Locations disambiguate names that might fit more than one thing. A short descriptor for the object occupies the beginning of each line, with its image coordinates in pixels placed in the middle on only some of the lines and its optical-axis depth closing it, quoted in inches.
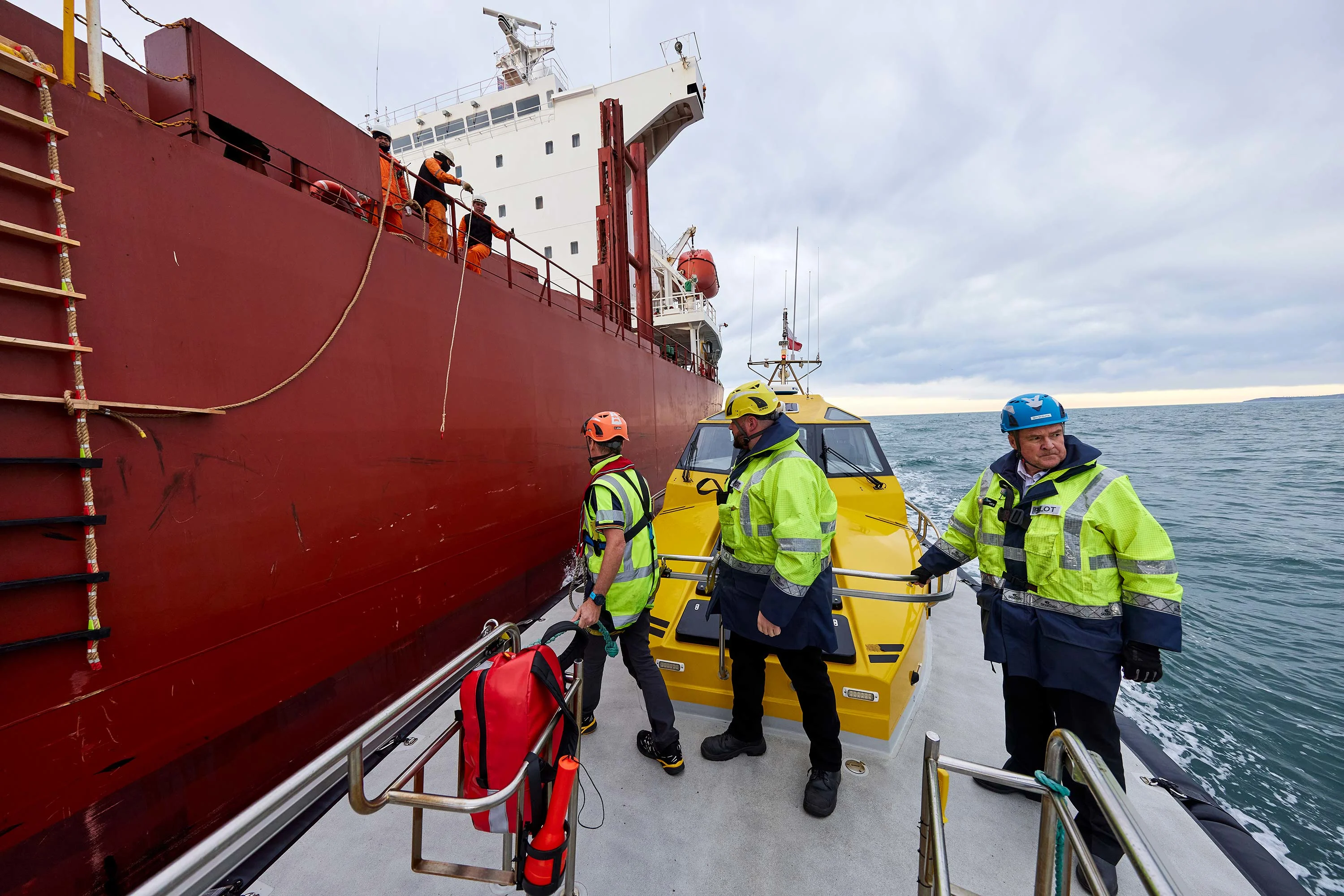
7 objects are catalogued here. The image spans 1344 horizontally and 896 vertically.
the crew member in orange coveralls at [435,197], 171.9
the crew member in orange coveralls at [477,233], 178.1
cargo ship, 76.4
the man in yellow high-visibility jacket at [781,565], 84.3
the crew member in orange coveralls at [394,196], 148.5
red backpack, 61.5
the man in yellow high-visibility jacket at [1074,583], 72.7
